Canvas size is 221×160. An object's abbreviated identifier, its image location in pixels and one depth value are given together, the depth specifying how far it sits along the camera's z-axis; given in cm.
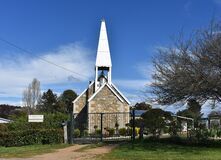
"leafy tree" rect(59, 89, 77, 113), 6382
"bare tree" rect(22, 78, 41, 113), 5793
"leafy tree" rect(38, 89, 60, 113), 6107
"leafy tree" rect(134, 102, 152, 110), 5573
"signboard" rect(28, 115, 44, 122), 2145
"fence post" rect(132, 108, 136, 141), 1901
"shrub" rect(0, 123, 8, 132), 2099
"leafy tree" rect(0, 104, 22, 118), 6425
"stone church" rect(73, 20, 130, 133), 3017
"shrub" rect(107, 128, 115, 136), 2469
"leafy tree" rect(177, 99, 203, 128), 1726
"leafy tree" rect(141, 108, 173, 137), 1917
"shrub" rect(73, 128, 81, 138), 2278
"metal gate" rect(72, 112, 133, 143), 2120
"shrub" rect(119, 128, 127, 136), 2610
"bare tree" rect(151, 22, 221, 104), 1536
